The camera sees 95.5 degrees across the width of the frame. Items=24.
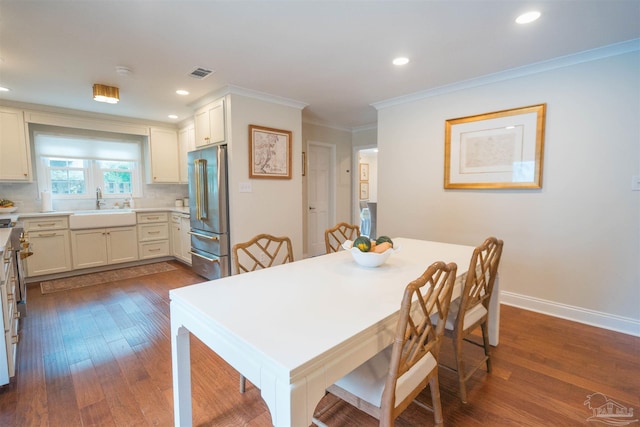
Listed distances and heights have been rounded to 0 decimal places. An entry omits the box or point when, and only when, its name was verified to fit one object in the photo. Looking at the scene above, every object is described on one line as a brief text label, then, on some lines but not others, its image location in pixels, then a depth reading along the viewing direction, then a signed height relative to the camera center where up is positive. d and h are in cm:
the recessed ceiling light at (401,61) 252 +113
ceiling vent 276 +115
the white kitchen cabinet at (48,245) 362 -68
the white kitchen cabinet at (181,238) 430 -72
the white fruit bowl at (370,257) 160 -37
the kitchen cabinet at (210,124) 338 +83
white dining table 79 -44
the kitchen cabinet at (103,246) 394 -77
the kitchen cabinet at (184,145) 455 +74
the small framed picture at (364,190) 838 +0
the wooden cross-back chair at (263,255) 203 -77
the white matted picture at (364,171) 842 +55
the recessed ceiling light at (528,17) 187 +113
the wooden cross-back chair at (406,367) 98 -73
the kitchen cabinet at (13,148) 357 +56
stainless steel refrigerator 332 -22
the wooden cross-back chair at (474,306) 153 -69
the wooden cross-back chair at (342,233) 234 -36
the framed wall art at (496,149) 270 +40
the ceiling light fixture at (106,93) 309 +106
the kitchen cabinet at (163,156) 473 +58
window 415 +41
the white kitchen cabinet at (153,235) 448 -68
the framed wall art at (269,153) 344 +47
